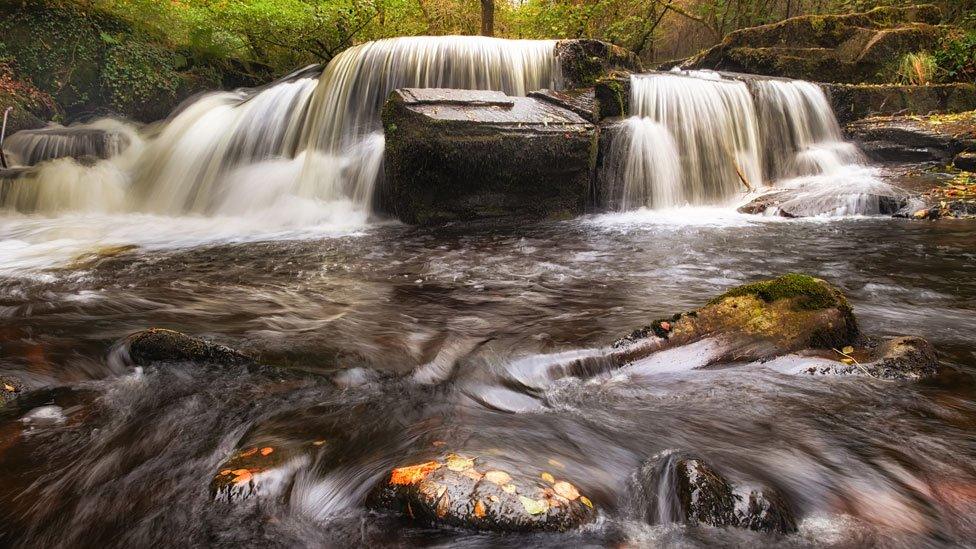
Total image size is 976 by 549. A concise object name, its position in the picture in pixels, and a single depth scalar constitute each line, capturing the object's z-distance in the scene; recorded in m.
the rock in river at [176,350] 3.03
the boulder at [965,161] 8.83
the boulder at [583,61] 10.18
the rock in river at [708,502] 1.74
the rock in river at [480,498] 1.66
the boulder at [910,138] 9.55
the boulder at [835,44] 12.30
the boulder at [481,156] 7.17
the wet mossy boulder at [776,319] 2.93
